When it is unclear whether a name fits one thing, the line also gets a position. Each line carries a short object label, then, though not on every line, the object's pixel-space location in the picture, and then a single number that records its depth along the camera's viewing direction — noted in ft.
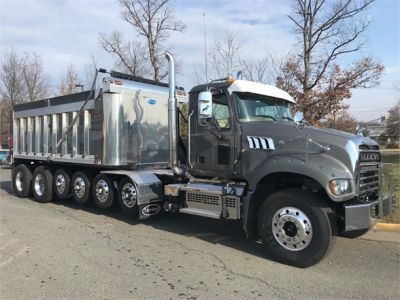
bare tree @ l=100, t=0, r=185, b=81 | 83.91
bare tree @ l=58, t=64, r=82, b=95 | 117.73
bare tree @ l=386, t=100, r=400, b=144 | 176.04
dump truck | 18.78
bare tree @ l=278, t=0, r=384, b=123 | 51.01
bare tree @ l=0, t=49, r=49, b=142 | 126.31
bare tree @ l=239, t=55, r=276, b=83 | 62.04
